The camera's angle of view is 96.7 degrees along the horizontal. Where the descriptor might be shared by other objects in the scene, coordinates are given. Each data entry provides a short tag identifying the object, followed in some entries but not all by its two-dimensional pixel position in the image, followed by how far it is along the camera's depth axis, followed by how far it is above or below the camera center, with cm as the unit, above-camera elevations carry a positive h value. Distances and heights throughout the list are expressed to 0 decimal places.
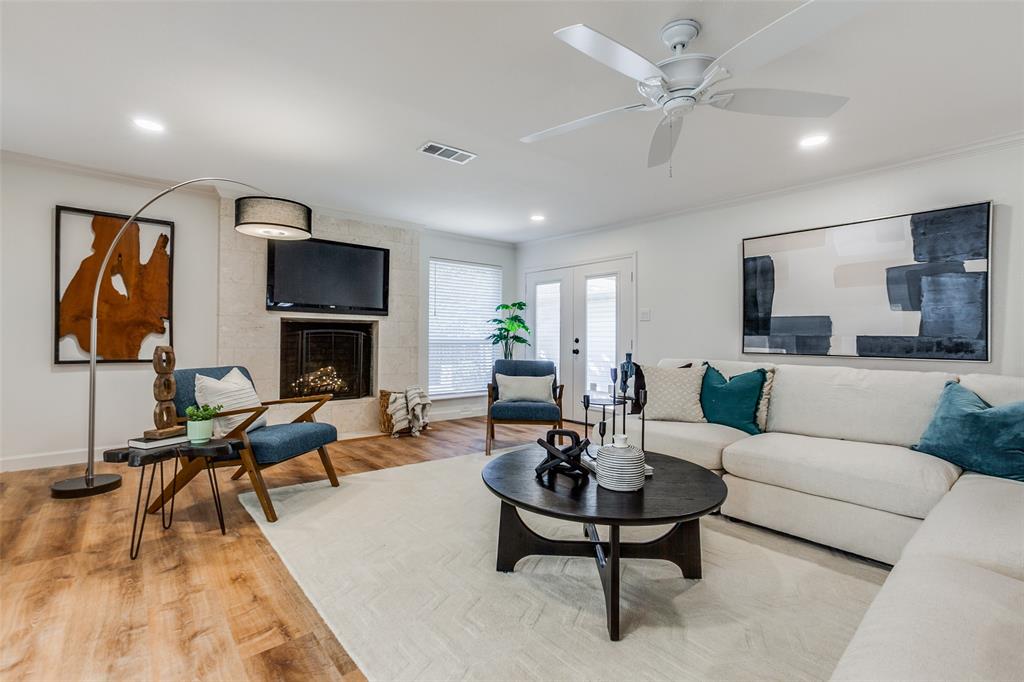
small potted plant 245 -49
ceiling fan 145 +103
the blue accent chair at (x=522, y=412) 421 -70
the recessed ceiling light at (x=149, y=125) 281 +131
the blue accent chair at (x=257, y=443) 263 -66
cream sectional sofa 95 -64
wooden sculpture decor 250 -33
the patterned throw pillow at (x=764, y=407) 314 -48
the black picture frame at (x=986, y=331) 293 +6
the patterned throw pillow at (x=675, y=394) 329 -42
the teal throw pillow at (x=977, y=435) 211 -47
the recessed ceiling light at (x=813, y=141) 296 +130
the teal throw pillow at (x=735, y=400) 311 -43
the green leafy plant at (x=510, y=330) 586 +9
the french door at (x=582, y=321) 522 +20
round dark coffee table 167 -65
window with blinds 589 +14
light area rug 151 -108
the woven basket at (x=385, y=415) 503 -89
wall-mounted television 456 +61
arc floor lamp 279 +70
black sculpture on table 212 -59
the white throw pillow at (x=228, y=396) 277 -39
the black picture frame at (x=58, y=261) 358 +59
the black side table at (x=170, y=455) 219 -61
